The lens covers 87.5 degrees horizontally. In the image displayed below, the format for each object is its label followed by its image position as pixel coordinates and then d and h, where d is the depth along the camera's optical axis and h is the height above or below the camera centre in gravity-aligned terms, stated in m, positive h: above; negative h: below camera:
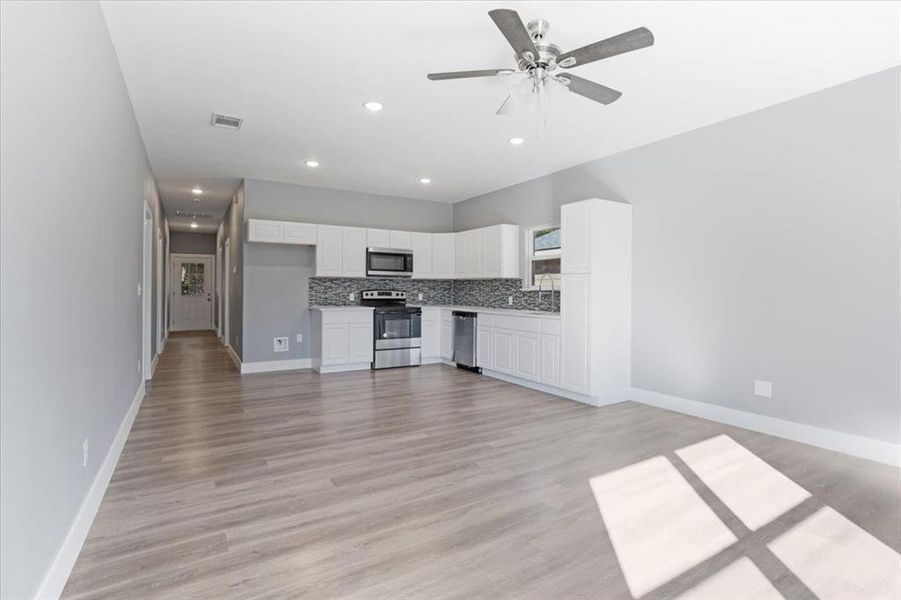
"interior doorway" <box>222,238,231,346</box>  8.88 +0.14
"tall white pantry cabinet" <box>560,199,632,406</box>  4.82 -0.03
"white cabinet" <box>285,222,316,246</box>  6.43 +0.85
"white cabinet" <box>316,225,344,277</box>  6.60 +0.62
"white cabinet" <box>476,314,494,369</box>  6.27 -0.62
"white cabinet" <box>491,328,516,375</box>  5.86 -0.68
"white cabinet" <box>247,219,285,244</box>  6.25 +0.86
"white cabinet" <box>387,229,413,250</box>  7.12 +0.86
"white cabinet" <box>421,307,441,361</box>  7.23 -0.57
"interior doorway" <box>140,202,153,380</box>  5.21 -0.04
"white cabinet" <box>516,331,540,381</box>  5.49 -0.68
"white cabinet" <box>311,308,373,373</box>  6.43 -0.60
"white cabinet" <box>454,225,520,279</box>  6.53 +0.64
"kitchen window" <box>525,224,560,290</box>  6.16 +0.59
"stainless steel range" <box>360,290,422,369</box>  6.78 -0.53
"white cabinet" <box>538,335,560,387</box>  5.19 -0.71
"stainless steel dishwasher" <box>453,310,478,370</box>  6.60 -0.61
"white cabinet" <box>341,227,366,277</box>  6.78 +0.64
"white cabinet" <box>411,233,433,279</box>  7.36 +0.65
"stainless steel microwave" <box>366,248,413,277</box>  6.94 +0.51
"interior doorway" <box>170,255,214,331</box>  12.49 +0.07
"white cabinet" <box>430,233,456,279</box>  7.51 +0.66
